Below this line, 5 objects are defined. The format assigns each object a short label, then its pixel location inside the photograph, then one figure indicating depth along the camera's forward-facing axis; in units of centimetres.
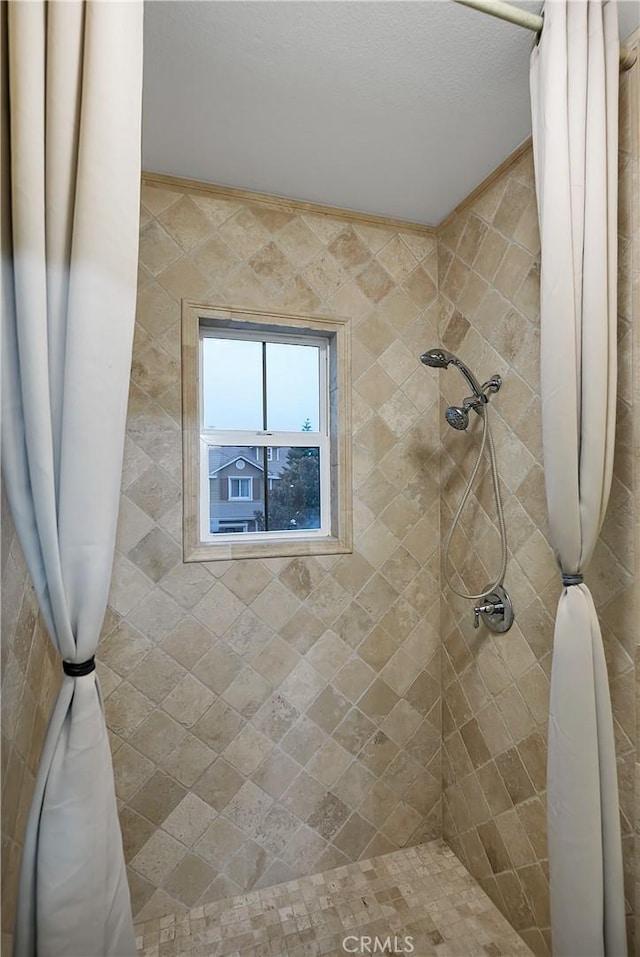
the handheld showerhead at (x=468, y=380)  160
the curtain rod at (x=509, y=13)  102
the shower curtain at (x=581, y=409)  106
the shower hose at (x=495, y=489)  155
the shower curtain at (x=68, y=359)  77
